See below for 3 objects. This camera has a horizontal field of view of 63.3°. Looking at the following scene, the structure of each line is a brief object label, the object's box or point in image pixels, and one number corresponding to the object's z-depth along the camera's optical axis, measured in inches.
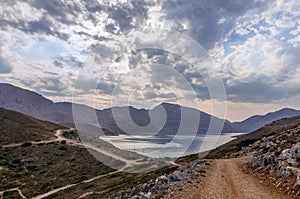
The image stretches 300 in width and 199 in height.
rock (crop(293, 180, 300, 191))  452.2
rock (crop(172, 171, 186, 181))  635.0
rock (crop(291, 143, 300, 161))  573.6
